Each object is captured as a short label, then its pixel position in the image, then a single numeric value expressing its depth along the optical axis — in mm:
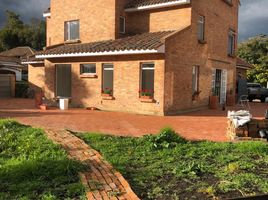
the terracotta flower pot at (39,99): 14472
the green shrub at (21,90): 21526
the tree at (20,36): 48595
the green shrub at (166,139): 6000
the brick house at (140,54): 12257
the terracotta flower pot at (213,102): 15354
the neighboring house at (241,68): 21591
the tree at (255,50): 36158
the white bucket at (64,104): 14065
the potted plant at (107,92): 13437
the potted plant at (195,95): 14022
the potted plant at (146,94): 12203
